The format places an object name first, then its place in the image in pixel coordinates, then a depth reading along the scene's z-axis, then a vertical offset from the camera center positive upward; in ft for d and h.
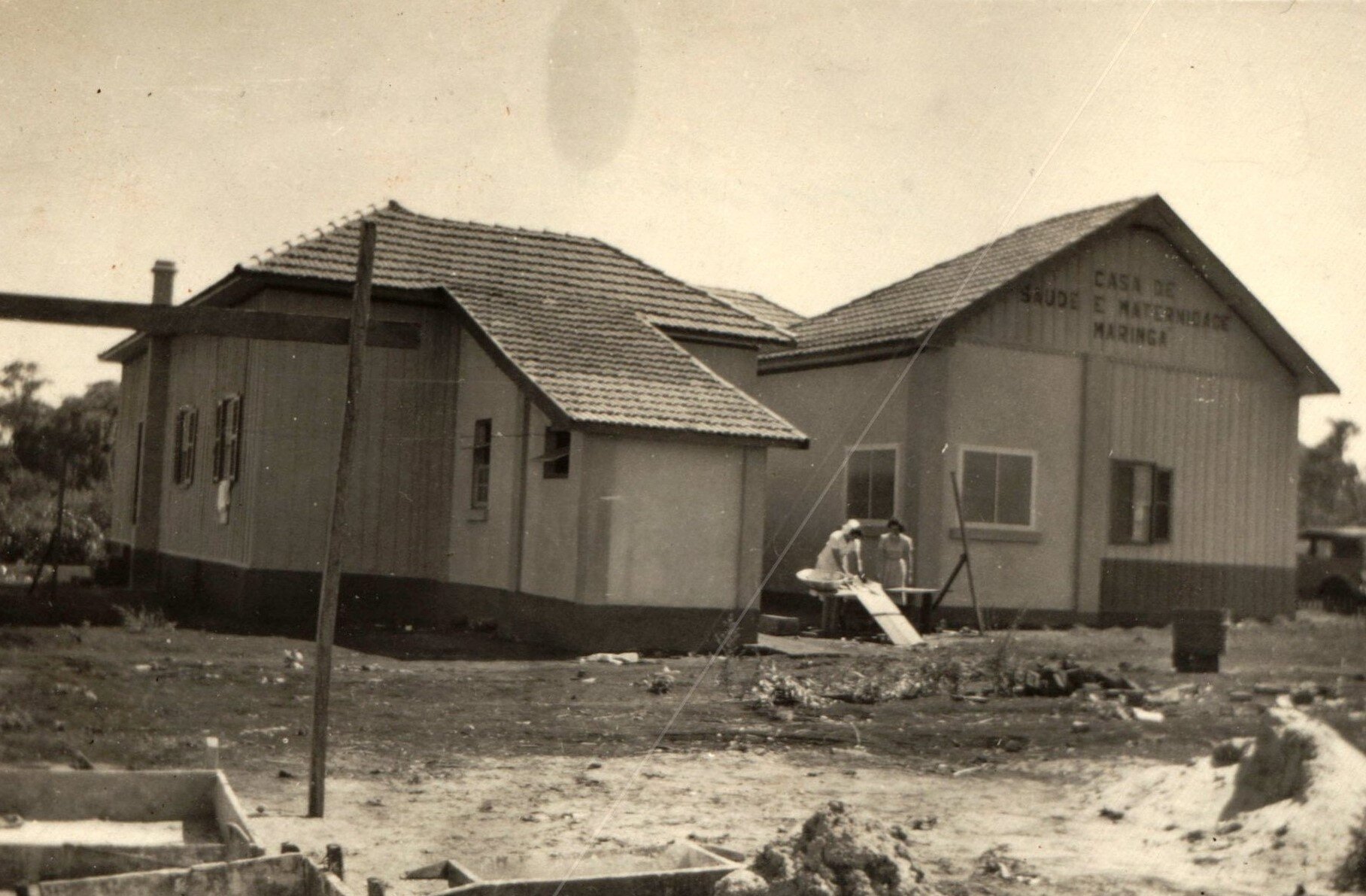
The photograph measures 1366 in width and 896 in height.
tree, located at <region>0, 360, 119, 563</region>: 61.72 +1.17
